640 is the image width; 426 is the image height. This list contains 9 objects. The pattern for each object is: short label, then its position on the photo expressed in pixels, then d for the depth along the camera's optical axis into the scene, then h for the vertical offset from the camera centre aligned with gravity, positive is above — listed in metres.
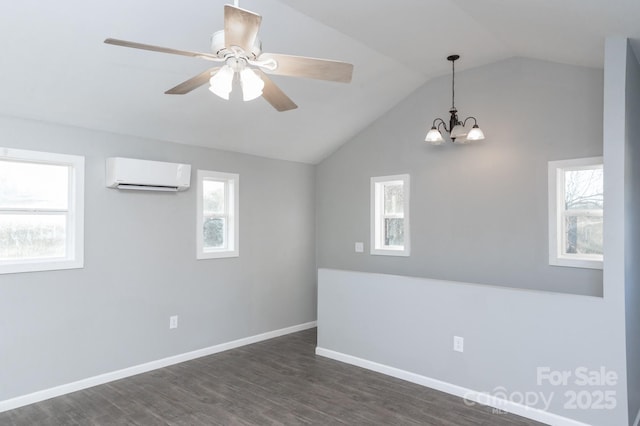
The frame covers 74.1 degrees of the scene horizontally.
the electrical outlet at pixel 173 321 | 4.54 -1.13
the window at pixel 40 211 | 3.54 +0.04
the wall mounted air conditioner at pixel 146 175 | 3.96 +0.41
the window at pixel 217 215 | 4.83 +0.02
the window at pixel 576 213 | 3.92 +0.06
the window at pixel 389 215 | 5.31 +0.04
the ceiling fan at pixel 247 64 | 1.81 +0.77
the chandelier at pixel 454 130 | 4.20 +0.90
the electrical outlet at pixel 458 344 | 3.68 -1.09
